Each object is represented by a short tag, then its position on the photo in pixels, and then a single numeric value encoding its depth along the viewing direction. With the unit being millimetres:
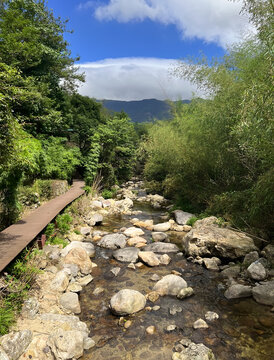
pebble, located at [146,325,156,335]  4109
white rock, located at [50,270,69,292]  4957
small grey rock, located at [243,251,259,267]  6145
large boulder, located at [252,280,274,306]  4758
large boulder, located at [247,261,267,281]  5523
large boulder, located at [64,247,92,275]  6098
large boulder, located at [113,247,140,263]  6908
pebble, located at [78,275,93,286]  5602
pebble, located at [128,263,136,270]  6465
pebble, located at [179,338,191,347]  3779
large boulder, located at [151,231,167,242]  8516
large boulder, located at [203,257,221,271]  6415
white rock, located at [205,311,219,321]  4453
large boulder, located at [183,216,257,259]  6598
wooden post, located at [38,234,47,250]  6186
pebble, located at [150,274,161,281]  5880
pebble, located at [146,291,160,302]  5038
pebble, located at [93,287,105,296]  5297
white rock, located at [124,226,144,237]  8951
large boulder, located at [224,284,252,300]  5078
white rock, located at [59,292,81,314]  4598
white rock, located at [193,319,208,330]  4212
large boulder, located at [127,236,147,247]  8078
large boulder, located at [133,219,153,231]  9961
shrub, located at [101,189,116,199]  15125
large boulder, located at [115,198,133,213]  12605
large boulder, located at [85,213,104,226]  10001
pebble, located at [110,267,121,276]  6174
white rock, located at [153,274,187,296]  5262
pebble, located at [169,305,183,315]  4637
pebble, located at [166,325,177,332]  4180
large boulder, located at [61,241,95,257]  6554
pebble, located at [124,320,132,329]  4250
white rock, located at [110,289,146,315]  4535
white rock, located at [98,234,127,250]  7875
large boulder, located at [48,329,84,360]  3361
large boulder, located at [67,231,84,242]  8108
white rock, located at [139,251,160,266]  6629
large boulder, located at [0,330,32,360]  3074
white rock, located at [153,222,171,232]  9570
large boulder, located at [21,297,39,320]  3893
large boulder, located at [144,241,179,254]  7539
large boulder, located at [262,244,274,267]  5975
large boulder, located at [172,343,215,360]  3418
